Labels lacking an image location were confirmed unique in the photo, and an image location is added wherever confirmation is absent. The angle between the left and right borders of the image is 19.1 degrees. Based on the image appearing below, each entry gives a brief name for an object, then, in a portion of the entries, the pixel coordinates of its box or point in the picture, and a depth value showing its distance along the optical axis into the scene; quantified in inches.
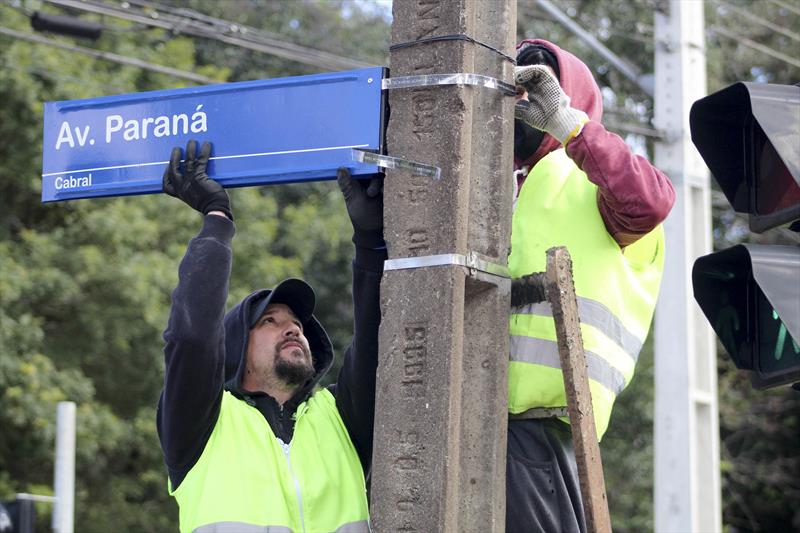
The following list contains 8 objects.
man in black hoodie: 277.1
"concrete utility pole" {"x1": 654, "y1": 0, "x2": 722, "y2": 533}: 668.5
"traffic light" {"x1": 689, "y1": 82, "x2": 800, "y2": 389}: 243.5
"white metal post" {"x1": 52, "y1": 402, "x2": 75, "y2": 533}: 573.1
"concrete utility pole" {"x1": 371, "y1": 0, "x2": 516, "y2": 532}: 222.7
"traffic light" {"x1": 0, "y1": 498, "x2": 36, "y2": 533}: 549.2
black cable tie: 233.0
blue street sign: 246.6
